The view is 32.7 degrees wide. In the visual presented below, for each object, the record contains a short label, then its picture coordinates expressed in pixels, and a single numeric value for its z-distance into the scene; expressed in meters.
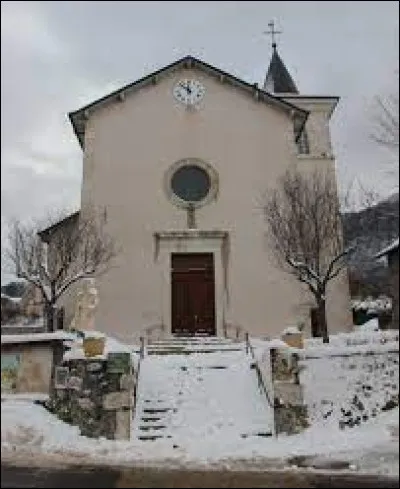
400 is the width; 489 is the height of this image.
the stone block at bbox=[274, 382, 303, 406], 13.30
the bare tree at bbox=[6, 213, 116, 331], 21.16
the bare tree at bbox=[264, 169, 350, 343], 20.35
